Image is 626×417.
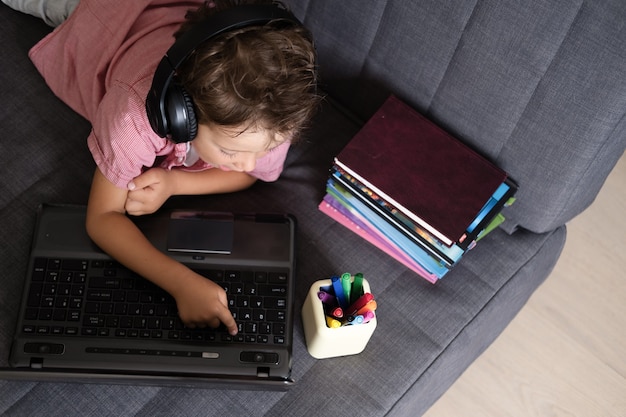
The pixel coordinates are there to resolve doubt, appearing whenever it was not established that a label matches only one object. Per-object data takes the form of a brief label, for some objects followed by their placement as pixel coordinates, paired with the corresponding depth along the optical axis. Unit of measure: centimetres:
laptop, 94
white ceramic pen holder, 94
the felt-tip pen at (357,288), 95
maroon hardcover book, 104
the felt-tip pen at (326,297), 96
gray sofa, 95
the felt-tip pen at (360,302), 93
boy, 88
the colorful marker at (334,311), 93
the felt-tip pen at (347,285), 95
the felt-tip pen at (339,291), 96
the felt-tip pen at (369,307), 93
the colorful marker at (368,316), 93
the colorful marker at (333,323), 93
